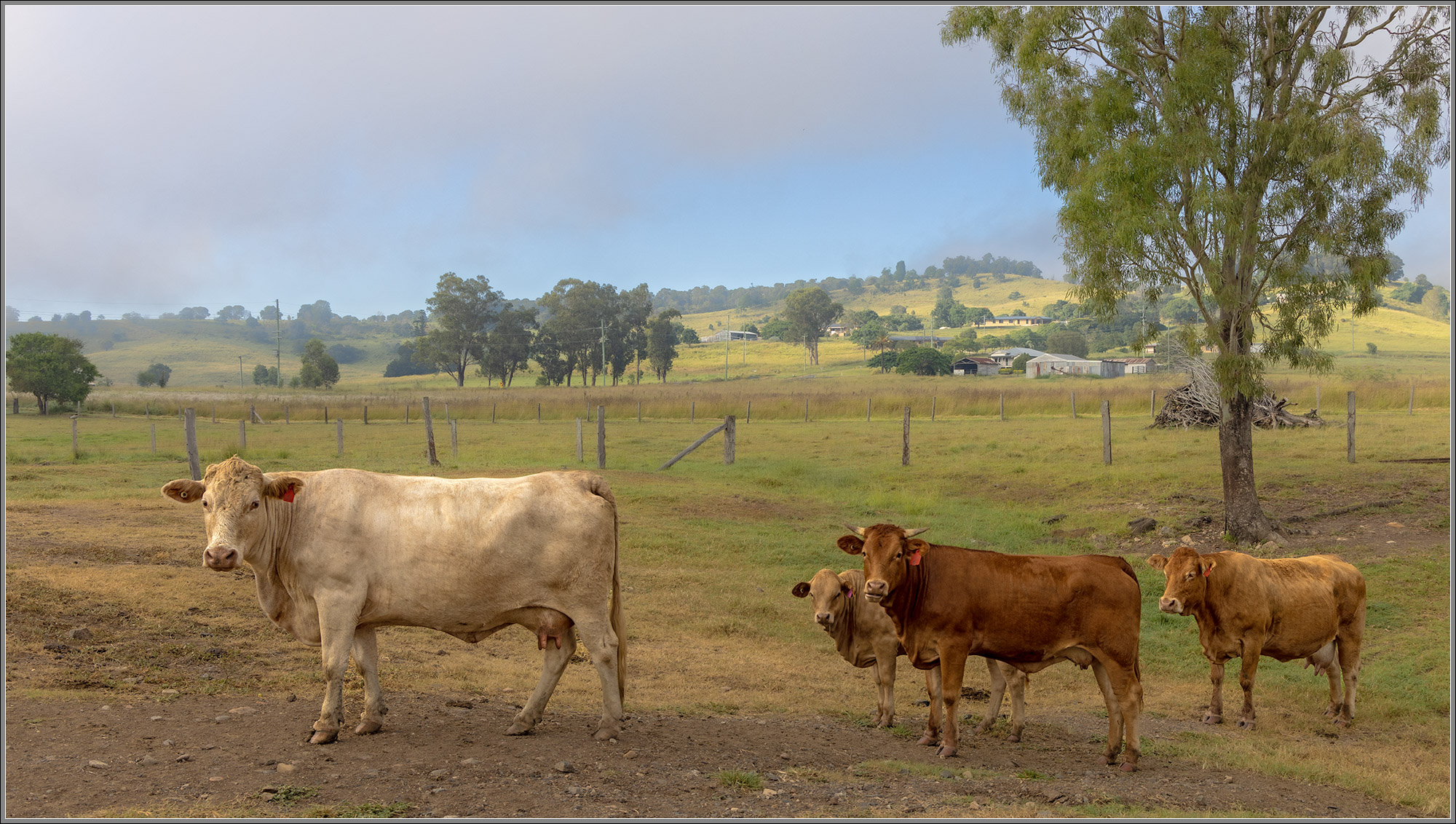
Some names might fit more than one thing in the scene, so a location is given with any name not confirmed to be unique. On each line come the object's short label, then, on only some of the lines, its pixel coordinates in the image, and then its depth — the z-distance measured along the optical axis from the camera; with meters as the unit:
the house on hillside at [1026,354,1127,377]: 92.12
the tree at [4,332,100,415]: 46.75
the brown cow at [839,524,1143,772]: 7.39
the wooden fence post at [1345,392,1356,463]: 22.13
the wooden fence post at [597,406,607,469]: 24.00
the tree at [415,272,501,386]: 93.31
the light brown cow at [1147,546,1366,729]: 8.88
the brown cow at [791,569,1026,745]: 7.96
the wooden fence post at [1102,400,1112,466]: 23.53
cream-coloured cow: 6.89
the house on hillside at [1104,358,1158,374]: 96.41
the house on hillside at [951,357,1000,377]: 96.38
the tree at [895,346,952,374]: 88.06
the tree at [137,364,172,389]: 104.68
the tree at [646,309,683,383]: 96.19
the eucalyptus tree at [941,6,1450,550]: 14.62
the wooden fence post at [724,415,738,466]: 25.38
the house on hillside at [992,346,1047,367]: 102.75
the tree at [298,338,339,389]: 93.75
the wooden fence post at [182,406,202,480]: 19.31
